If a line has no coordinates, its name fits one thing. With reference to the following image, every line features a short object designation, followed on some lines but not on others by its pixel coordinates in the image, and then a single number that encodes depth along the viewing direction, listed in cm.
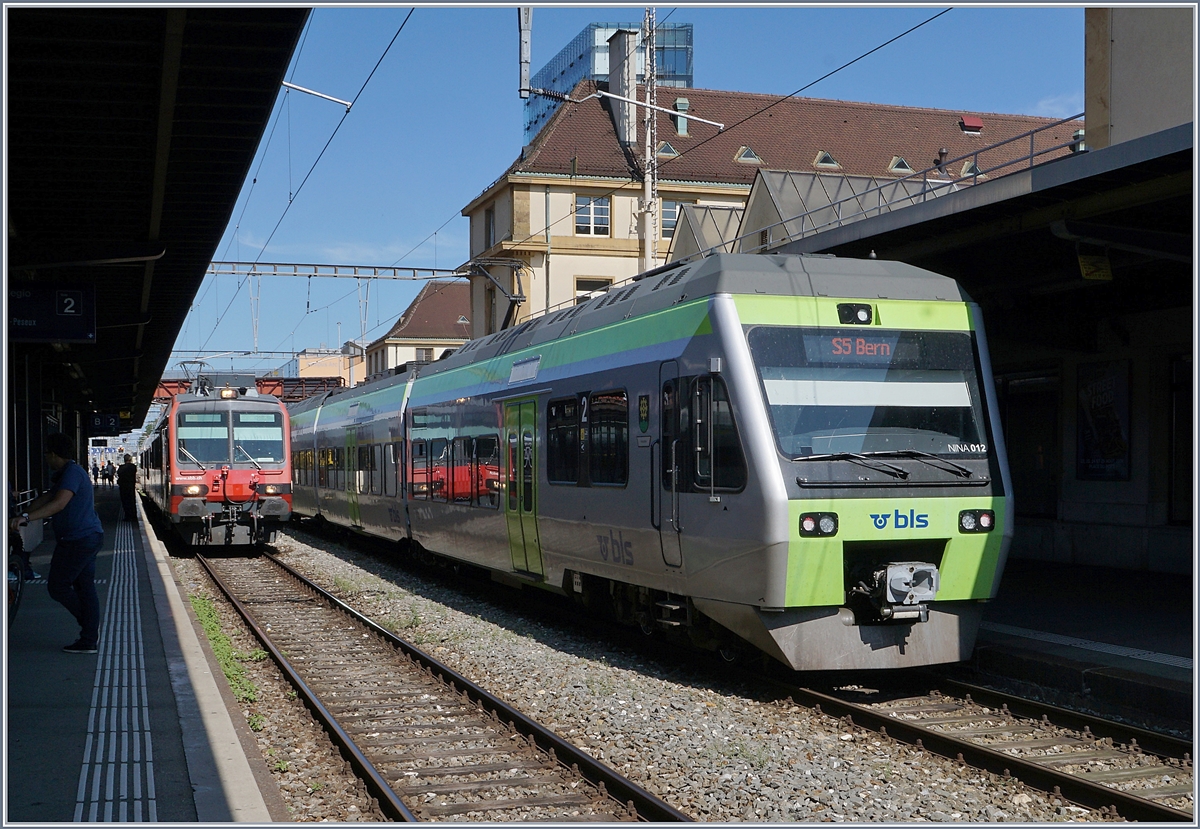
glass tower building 12362
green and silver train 830
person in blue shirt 983
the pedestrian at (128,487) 3147
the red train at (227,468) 2108
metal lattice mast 2198
